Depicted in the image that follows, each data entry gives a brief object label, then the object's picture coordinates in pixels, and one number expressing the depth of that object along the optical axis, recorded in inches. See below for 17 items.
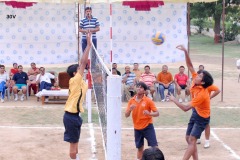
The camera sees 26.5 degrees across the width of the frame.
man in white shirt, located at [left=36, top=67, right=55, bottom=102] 628.5
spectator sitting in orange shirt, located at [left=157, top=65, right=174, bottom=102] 642.2
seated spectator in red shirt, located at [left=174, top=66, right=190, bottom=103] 646.5
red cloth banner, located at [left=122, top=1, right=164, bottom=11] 682.5
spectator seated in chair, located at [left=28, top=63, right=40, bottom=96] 663.1
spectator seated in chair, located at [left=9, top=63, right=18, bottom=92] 659.2
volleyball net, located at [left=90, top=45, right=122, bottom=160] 233.5
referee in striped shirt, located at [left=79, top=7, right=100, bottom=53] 569.3
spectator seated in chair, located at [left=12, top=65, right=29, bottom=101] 647.1
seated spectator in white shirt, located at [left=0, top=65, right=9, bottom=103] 630.5
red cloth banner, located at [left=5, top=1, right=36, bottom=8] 685.3
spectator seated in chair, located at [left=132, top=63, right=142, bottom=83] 666.7
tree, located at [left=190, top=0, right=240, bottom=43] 1574.9
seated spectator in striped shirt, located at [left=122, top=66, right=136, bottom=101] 633.0
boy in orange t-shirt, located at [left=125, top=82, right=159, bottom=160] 327.6
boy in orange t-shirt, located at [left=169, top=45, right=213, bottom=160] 321.1
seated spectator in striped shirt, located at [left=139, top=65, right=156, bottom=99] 634.8
